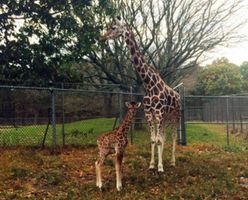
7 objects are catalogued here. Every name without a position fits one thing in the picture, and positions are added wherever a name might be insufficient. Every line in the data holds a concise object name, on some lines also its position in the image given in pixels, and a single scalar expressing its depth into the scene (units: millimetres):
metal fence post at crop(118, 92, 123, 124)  8776
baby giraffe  4899
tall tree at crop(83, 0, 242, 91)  13952
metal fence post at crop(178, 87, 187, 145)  9983
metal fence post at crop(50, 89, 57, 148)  7081
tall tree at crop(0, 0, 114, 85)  9229
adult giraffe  6213
